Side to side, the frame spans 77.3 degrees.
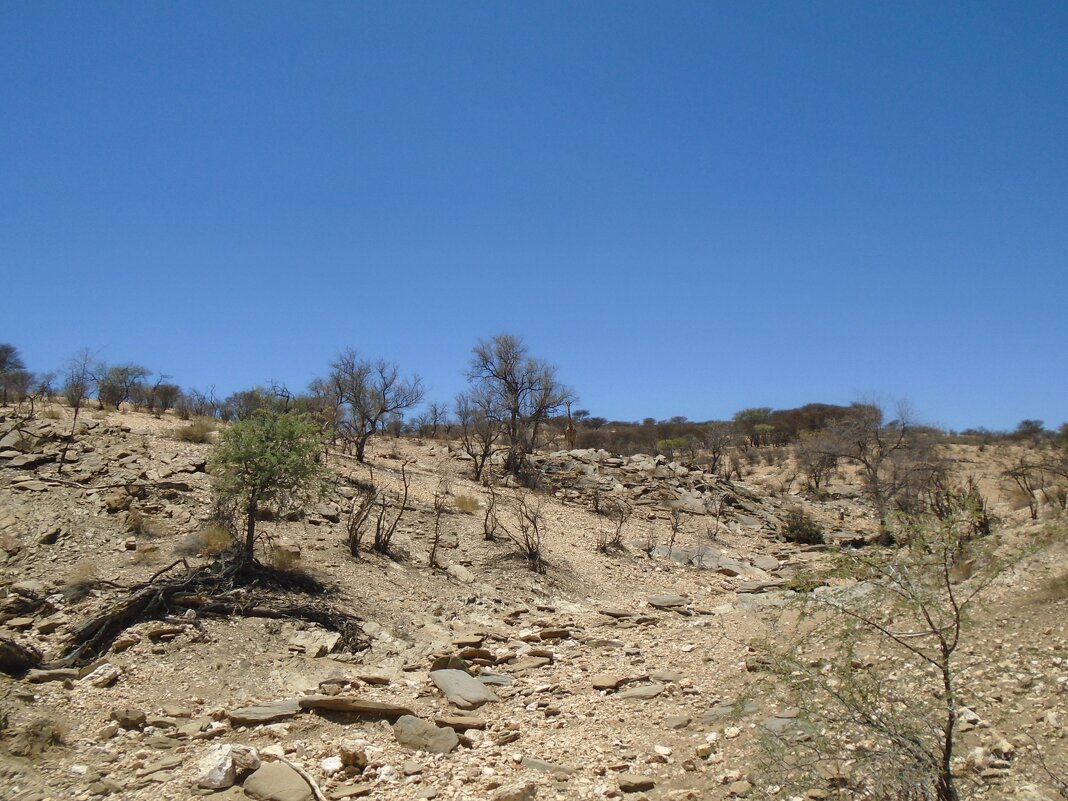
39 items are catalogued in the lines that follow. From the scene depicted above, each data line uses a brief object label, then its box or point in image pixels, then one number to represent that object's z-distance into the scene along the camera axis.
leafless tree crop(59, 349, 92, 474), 22.16
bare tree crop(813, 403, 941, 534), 22.09
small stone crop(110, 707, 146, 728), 6.70
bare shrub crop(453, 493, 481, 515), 18.00
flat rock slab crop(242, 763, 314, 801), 5.48
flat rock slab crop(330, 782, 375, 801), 5.63
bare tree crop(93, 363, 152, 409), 27.61
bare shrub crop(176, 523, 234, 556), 10.99
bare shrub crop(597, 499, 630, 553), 16.95
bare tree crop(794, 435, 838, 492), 30.22
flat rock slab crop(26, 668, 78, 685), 7.31
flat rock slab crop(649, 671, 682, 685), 8.20
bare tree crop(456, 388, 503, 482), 25.53
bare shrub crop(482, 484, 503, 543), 15.65
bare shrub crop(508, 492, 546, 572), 14.30
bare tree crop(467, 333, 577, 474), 28.55
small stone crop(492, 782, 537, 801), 5.33
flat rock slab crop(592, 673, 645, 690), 8.14
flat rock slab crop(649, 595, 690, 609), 13.12
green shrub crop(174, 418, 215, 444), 18.36
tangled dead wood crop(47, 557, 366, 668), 8.27
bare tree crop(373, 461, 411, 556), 13.23
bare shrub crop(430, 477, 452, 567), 13.63
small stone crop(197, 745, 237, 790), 5.66
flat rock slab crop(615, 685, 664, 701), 7.72
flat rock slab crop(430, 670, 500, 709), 7.74
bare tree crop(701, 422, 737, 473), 32.93
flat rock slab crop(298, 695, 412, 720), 7.11
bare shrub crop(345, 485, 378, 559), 12.70
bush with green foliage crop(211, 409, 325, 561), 11.11
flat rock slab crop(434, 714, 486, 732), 6.98
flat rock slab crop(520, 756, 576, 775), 5.91
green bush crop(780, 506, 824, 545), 21.22
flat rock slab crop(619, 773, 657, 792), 5.51
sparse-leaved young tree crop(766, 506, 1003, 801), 4.29
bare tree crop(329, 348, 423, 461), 24.89
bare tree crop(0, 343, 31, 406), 26.26
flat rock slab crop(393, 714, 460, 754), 6.52
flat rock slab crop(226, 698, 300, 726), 6.84
